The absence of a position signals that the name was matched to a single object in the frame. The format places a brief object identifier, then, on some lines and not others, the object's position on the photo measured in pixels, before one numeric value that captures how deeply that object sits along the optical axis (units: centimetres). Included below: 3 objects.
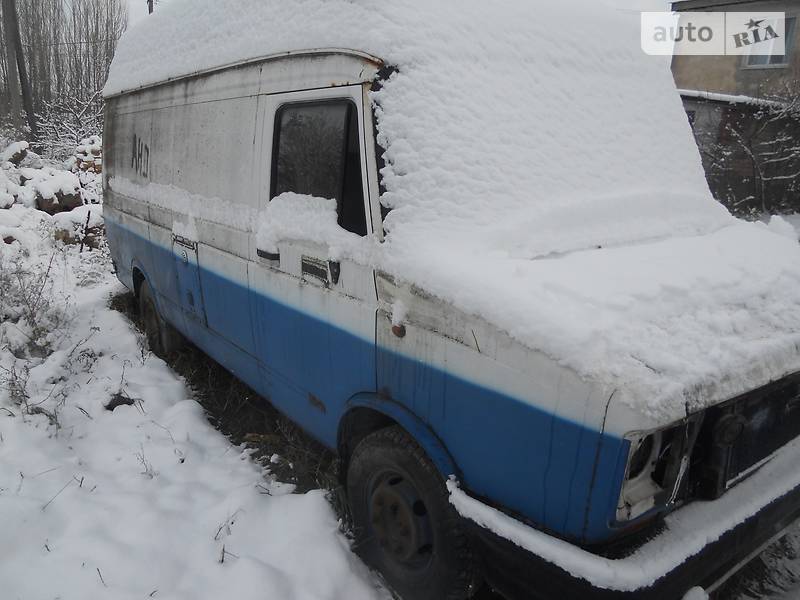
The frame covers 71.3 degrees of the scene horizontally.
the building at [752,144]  1176
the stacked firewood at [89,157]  1286
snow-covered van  164
